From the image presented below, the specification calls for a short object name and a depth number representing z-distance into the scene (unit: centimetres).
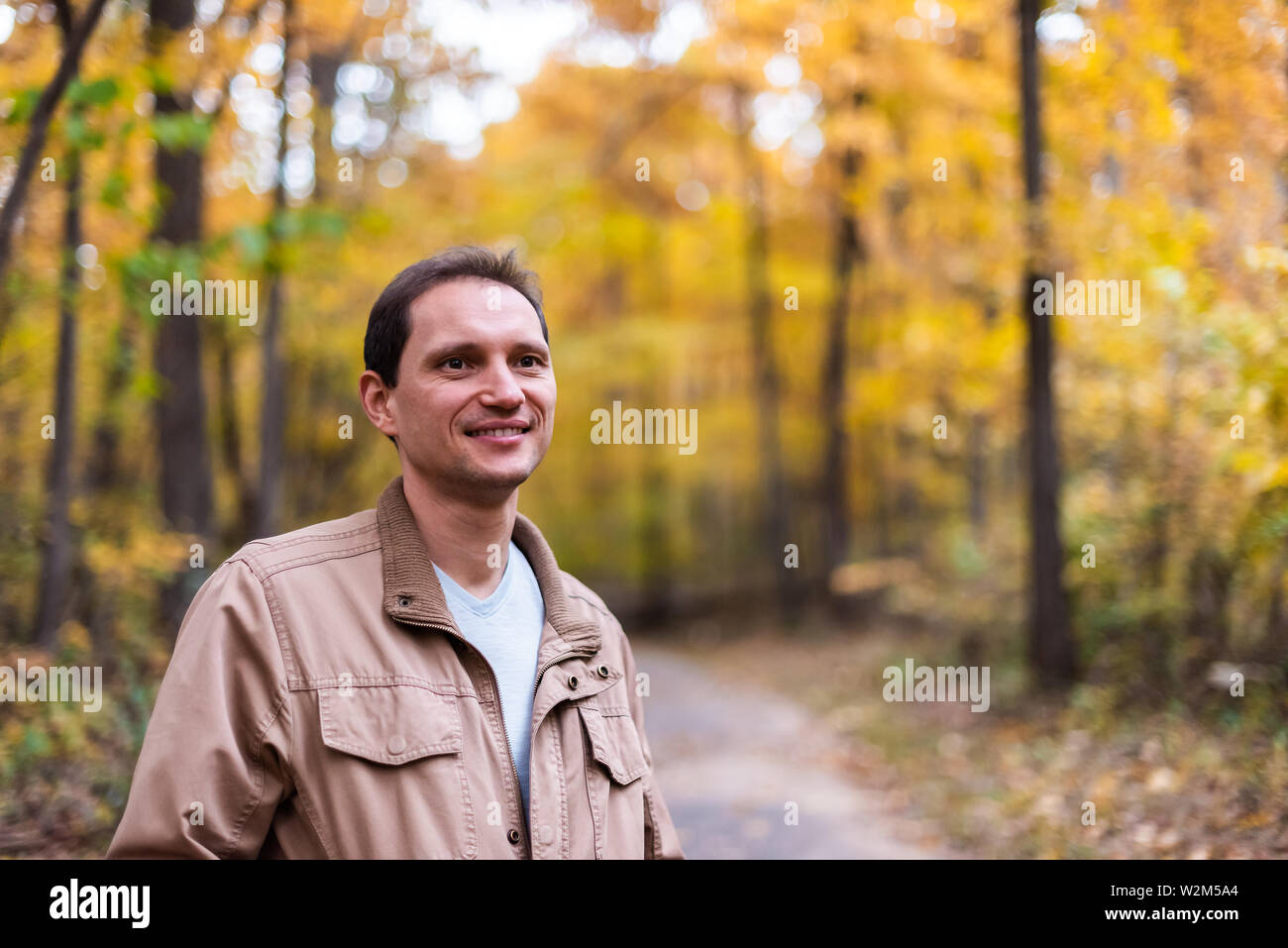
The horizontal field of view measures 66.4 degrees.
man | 180
